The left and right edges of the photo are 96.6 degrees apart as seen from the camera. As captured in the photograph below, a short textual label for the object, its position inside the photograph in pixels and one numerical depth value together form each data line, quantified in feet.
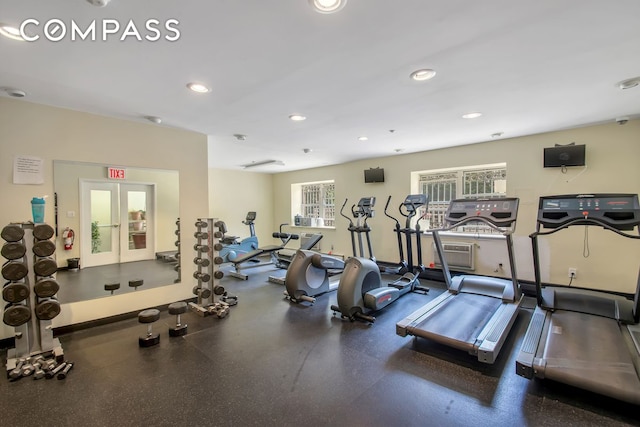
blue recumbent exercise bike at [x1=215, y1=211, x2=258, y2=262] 19.83
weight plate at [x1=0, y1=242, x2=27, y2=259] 7.72
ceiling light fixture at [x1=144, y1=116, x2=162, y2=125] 11.02
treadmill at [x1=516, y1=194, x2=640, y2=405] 6.60
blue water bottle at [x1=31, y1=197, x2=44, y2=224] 8.40
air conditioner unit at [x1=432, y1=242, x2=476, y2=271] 16.14
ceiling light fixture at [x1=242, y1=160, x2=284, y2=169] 21.64
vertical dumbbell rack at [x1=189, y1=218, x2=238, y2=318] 12.30
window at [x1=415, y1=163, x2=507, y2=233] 16.01
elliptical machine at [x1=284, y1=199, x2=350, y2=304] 13.58
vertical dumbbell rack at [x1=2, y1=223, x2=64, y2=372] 7.88
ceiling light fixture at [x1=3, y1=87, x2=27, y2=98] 8.44
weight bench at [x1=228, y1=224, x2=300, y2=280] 18.69
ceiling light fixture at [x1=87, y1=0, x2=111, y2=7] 4.85
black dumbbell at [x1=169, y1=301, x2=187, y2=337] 9.99
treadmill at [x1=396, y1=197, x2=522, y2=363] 8.58
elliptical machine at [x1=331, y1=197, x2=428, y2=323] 11.27
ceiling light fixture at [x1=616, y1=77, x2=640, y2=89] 8.09
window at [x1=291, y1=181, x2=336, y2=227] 25.12
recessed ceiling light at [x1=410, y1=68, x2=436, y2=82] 7.55
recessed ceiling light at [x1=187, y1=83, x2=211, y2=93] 8.23
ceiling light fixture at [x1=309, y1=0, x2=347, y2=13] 4.89
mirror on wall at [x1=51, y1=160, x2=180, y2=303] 18.26
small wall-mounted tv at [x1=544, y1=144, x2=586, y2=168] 12.75
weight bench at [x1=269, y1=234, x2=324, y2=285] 17.24
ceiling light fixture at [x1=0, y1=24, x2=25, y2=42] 5.57
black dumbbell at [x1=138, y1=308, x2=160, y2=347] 9.12
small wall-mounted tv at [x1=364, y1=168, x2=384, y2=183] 19.75
